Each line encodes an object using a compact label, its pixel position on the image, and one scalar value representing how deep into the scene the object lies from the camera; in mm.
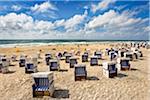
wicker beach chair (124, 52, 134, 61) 14902
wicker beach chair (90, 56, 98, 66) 13022
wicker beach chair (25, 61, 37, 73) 11047
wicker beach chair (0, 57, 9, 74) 11540
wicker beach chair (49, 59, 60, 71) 11450
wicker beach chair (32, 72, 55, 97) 7281
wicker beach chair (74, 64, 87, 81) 9263
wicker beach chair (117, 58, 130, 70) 11199
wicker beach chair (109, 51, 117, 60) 15683
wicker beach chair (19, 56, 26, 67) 13473
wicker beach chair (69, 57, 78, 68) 12427
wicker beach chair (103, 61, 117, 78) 9610
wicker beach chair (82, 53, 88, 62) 15090
